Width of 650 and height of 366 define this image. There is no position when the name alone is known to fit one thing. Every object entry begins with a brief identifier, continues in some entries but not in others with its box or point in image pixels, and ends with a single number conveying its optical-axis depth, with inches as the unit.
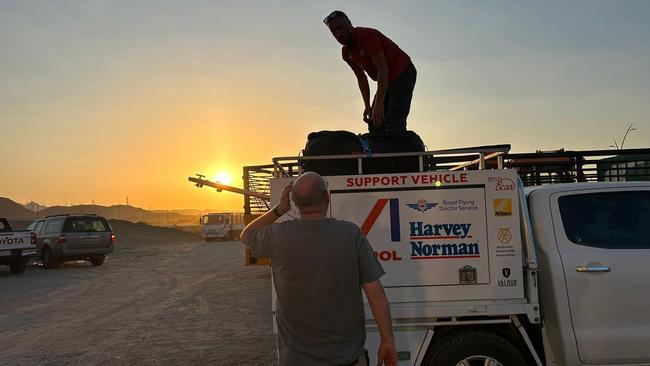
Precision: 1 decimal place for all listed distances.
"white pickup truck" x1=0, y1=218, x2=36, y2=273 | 751.7
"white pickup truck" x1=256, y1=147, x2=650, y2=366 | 171.0
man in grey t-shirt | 122.5
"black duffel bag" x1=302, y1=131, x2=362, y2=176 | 191.6
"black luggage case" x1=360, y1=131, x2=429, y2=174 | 191.3
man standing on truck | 200.5
